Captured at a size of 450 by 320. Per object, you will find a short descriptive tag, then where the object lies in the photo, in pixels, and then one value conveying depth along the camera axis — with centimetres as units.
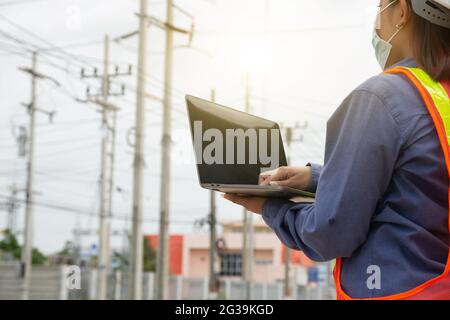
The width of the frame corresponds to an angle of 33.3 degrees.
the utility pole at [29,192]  2172
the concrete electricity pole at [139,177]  1609
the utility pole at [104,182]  2384
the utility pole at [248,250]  2792
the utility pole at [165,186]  1612
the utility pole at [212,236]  2525
